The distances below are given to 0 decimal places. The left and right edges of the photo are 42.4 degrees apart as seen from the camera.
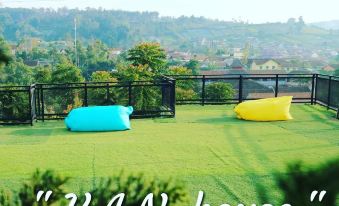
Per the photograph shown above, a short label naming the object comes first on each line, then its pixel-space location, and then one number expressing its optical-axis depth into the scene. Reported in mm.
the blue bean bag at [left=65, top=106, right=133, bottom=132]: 9977
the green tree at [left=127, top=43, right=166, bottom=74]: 21094
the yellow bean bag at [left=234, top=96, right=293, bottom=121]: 11211
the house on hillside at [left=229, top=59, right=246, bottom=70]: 79588
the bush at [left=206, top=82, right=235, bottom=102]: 14570
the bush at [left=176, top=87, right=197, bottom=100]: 14899
